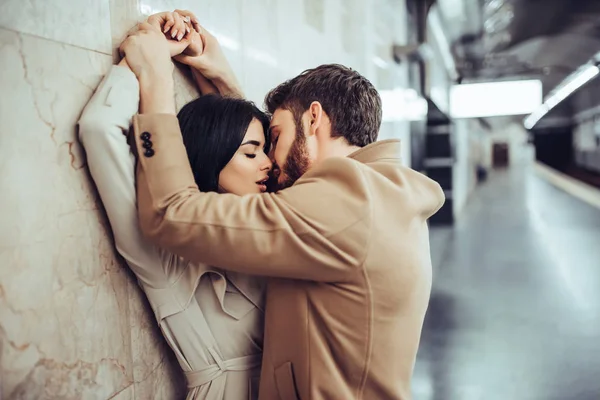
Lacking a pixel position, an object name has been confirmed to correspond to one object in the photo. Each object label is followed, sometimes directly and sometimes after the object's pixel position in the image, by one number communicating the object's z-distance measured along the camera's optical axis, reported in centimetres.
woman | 127
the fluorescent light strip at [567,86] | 1144
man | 113
